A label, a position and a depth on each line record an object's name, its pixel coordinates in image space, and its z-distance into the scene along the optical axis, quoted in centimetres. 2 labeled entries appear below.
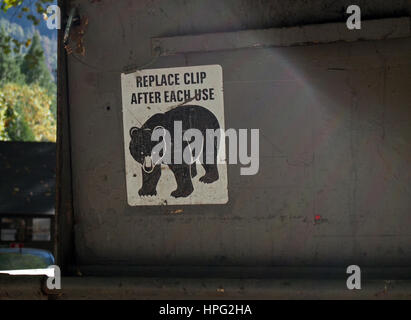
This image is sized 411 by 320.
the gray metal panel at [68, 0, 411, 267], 277
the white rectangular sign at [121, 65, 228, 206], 288
